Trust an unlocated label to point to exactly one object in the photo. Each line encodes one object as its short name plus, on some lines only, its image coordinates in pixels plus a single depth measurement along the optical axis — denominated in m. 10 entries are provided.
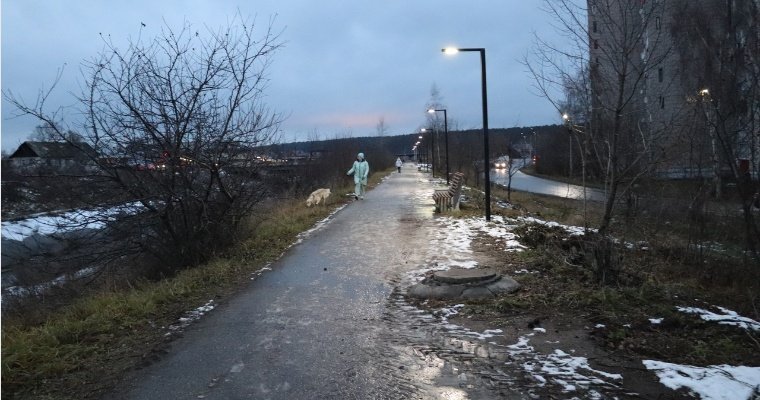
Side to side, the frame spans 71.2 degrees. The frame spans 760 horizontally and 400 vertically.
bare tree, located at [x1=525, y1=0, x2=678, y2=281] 8.12
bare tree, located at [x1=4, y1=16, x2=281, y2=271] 8.84
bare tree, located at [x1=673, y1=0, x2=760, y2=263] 6.94
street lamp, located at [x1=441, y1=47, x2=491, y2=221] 13.92
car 27.41
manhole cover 6.62
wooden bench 16.25
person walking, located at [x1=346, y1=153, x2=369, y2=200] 21.80
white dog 18.94
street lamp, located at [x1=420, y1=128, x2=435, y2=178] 53.42
